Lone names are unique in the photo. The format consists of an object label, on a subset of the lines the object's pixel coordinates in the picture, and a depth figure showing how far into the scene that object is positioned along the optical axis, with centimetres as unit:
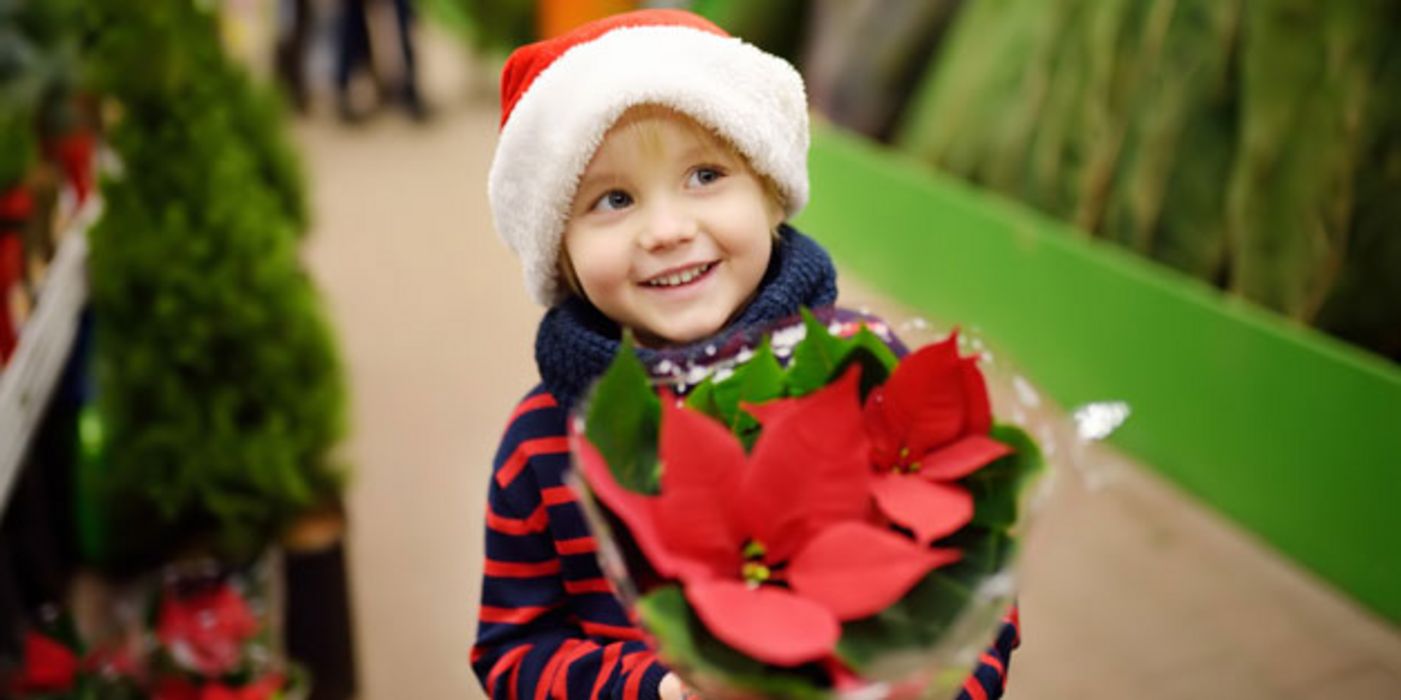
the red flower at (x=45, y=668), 154
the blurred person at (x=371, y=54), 593
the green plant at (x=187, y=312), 171
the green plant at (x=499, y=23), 607
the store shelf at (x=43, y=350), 151
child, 73
